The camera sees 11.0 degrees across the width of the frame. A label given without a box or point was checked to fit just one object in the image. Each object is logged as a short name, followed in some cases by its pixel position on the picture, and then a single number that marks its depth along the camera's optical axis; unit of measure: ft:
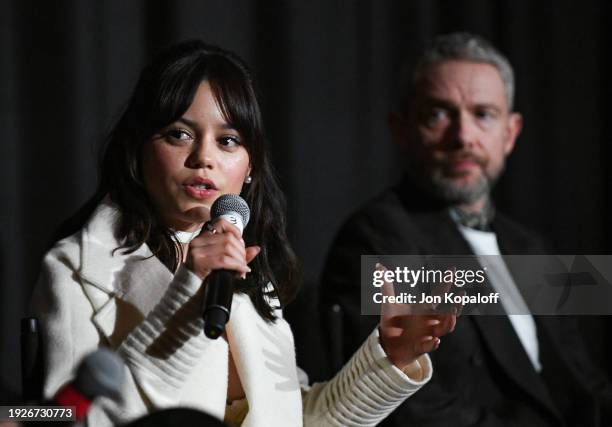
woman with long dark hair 11.10
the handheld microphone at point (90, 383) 10.14
